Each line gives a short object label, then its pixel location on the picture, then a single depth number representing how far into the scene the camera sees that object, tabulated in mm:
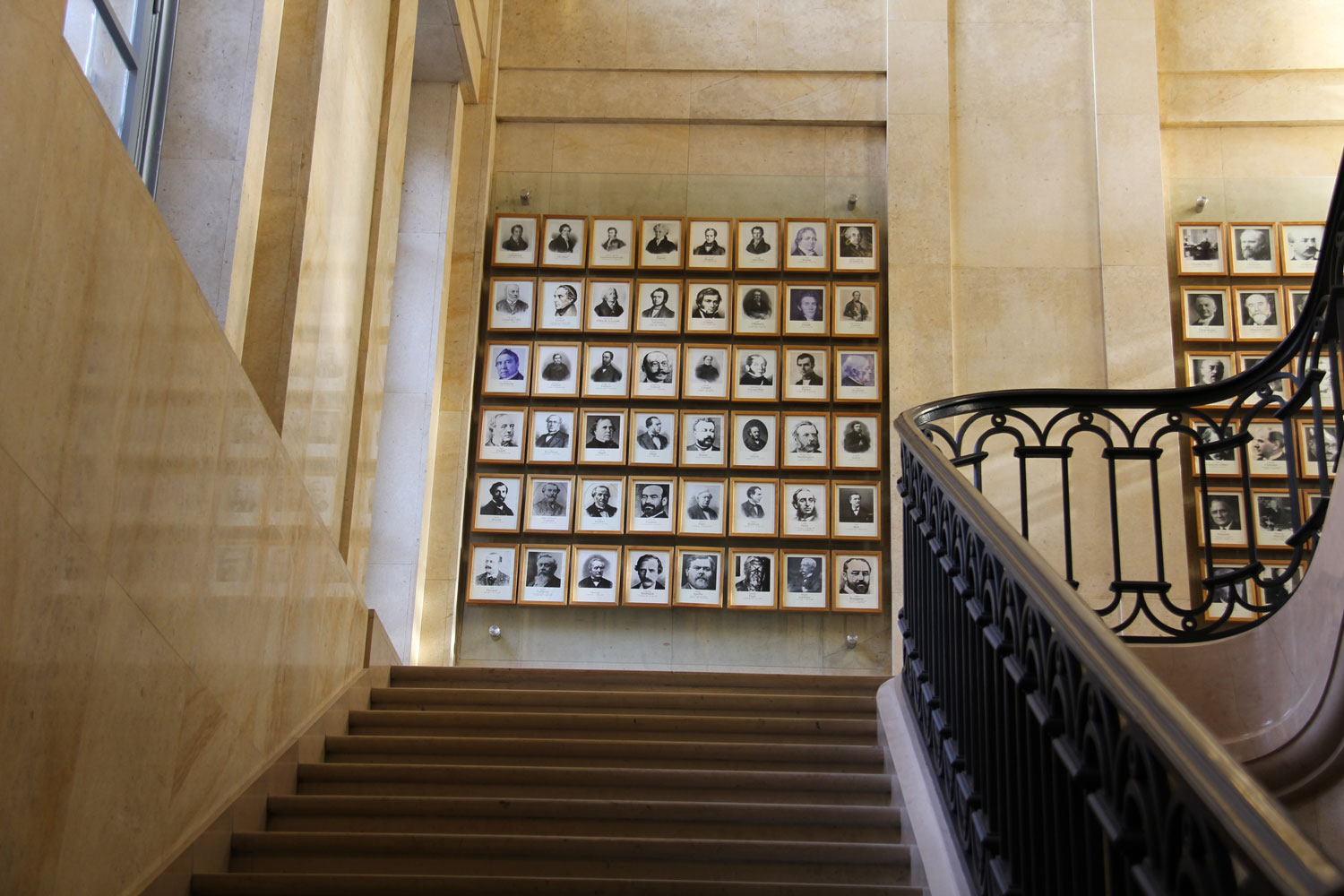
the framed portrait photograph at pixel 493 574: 9156
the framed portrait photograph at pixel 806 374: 9492
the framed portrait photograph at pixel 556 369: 9516
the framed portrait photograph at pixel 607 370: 9539
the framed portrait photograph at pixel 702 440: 9398
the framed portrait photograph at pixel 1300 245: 9398
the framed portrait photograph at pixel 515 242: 9719
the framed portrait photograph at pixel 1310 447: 8789
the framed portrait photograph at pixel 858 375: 9469
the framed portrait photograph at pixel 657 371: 9516
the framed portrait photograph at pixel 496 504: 9266
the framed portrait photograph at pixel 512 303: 9633
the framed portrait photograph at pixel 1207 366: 9297
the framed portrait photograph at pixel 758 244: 9719
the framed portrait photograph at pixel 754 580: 9148
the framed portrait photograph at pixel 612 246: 9711
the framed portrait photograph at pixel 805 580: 9133
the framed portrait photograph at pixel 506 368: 9508
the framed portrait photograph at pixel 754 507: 9273
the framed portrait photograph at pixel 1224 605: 8633
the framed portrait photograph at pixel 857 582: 9125
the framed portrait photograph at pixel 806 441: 9383
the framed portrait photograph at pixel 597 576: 9172
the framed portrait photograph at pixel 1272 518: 9047
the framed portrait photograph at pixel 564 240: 9719
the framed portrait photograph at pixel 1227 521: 9000
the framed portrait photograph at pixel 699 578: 9164
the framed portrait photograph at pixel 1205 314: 9375
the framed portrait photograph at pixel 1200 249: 9477
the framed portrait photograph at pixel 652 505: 9289
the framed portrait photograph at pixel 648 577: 9172
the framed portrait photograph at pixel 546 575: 9172
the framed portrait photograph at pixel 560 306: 9633
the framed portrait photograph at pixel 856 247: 9672
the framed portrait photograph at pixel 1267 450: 9117
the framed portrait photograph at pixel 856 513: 9234
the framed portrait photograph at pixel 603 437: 9414
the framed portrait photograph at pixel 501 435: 9383
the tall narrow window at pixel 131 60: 5316
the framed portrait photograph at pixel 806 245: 9711
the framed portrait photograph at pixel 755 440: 9398
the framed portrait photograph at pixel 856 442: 9367
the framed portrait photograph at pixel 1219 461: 9008
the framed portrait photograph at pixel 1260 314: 9336
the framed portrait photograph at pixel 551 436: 9391
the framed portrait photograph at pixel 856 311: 9578
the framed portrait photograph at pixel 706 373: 9516
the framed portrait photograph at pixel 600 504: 9281
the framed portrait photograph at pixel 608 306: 9641
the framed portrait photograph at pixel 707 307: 9617
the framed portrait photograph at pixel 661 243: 9719
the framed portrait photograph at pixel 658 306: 9633
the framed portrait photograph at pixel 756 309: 9609
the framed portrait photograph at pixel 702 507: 9281
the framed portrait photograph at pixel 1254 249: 9430
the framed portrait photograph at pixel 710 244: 9719
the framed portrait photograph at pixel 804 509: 9250
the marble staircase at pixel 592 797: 4246
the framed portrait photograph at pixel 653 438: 9422
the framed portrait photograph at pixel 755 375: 9508
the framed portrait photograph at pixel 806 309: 9586
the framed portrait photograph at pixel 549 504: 9281
